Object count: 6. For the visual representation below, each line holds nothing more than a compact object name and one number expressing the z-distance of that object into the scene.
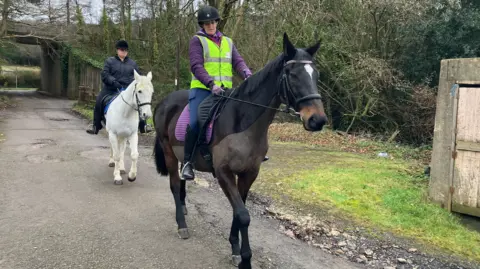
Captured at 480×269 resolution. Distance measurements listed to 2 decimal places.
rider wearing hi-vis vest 4.27
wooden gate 5.58
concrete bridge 22.61
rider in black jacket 7.90
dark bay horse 3.29
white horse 6.58
